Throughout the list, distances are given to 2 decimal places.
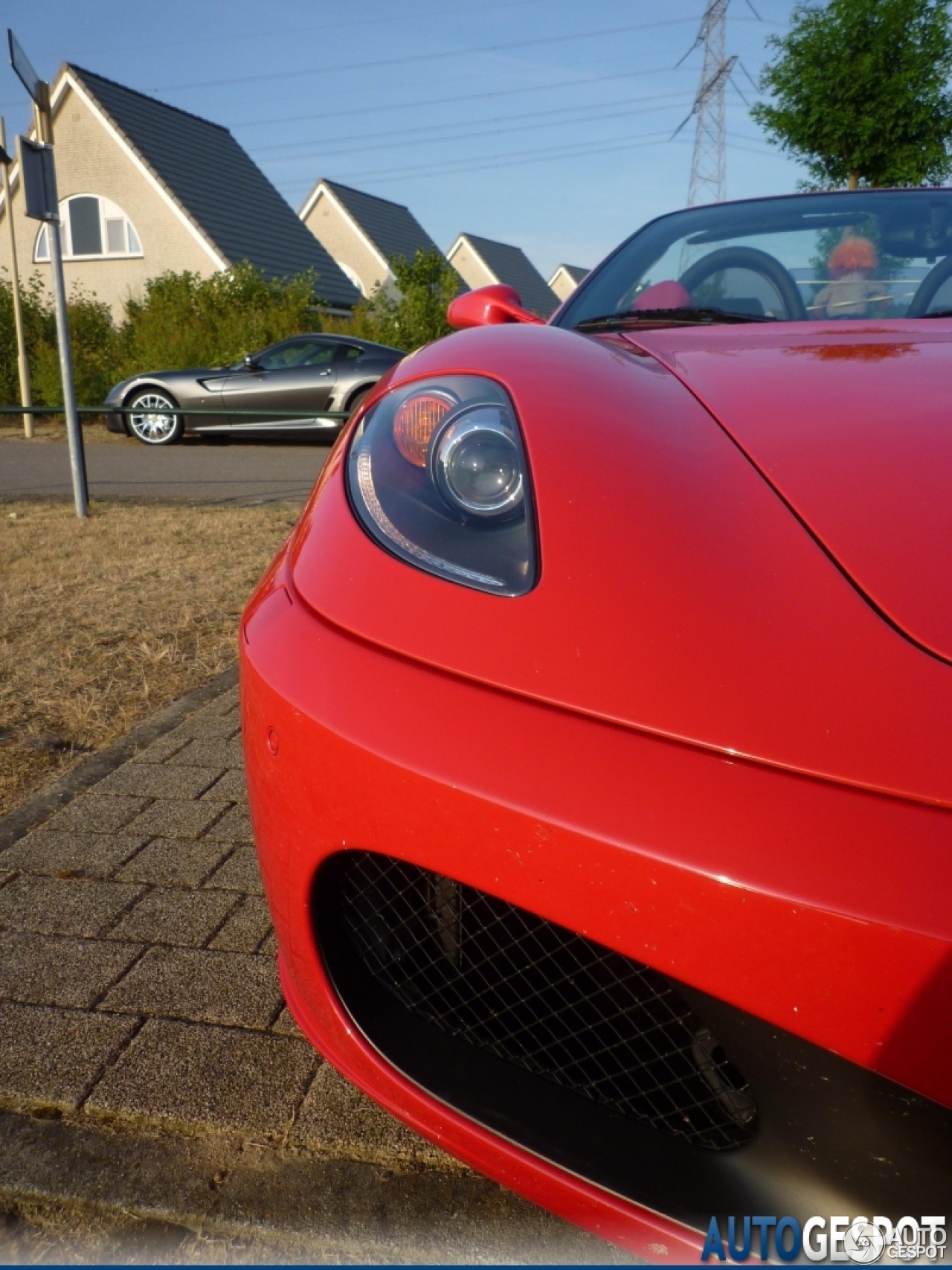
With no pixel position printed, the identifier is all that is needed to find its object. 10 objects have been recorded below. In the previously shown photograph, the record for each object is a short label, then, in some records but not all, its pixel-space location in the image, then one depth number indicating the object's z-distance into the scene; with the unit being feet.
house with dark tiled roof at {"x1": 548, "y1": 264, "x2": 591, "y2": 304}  224.53
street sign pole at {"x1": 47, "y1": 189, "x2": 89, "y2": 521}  19.43
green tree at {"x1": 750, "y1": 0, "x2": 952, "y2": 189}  61.05
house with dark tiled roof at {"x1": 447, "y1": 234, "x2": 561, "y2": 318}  160.66
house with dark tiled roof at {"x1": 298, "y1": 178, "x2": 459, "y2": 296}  117.19
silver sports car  38.52
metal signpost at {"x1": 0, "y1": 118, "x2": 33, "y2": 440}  38.14
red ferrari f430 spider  2.82
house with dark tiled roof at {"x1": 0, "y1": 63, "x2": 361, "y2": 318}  70.18
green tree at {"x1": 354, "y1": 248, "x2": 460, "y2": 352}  59.52
